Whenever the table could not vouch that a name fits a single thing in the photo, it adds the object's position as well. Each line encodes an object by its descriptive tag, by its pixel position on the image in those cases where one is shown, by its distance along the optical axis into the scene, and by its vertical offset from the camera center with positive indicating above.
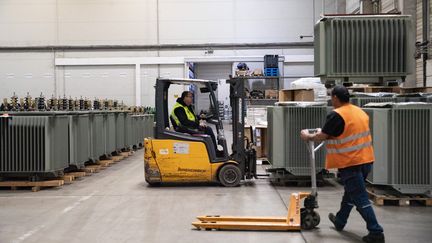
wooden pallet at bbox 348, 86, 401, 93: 8.55 +0.32
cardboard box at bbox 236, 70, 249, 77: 19.16 +1.40
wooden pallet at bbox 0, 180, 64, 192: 9.21 -1.35
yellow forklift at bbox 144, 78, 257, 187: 9.28 -0.78
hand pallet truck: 5.75 -1.38
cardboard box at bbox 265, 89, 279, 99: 18.03 +0.52
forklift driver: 9.43 -0.15
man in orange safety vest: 5.23 -0.43
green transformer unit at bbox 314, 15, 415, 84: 7.77 +0.94
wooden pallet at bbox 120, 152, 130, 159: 15.14 -1.35
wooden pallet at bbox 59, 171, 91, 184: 10.05 -1.36
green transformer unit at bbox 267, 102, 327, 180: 9.22 -0.51
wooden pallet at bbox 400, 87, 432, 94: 8.76 +0.30
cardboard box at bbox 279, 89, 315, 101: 10.89 +0.31
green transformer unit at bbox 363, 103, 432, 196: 7.22 -0.58
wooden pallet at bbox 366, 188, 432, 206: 7.43 -1.38
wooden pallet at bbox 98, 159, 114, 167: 12.62 -1.34
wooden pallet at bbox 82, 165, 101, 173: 11.46 -1.36
